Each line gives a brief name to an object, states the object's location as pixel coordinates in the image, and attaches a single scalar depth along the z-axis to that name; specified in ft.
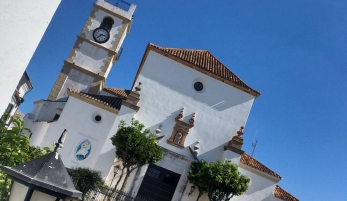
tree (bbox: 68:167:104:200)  43.69
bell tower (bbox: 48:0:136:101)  71.10
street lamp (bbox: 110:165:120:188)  51.24
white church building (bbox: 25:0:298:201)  52.42
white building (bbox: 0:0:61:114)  6.20
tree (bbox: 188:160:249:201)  48.75
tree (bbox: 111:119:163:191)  47.03
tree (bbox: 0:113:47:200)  18.30
